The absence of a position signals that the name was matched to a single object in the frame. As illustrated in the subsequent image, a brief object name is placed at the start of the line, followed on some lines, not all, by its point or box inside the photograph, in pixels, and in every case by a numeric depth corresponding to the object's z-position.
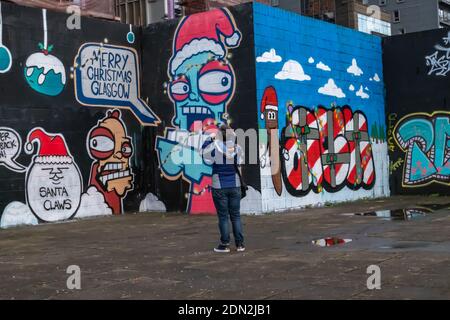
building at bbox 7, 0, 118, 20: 28.06
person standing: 8.81
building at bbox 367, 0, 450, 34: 76.50
